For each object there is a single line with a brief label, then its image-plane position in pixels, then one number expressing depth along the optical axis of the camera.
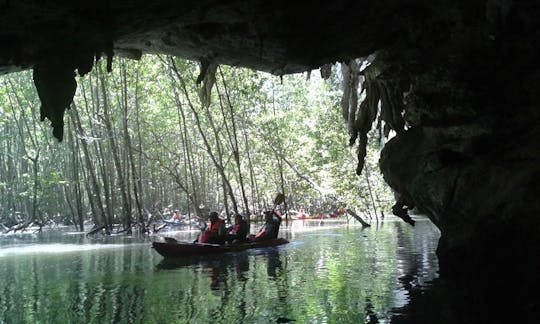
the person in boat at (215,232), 14.73
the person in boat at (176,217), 31.86
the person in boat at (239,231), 15.11
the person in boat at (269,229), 15.97
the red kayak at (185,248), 13.33
